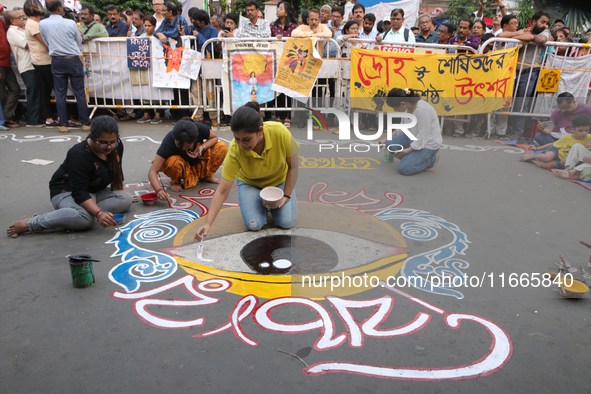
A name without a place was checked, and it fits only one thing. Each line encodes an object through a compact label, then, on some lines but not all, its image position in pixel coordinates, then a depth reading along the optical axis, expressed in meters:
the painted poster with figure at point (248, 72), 7.43
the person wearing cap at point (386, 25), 8.93
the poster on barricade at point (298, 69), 7.45
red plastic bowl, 4.16
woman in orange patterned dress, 4.09
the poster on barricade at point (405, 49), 7.72
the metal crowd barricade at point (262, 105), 7.52
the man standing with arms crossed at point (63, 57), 6.56
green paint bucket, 2.61
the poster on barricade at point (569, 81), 7.30
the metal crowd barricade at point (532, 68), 7.33
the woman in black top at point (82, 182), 3.26
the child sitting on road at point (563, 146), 5.33
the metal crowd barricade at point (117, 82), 7.55
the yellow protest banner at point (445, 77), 7.46
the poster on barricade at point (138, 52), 7.49
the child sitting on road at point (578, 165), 5.12
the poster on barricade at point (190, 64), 7.56
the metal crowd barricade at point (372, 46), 7.57
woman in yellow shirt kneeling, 2.93
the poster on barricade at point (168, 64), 7.53
